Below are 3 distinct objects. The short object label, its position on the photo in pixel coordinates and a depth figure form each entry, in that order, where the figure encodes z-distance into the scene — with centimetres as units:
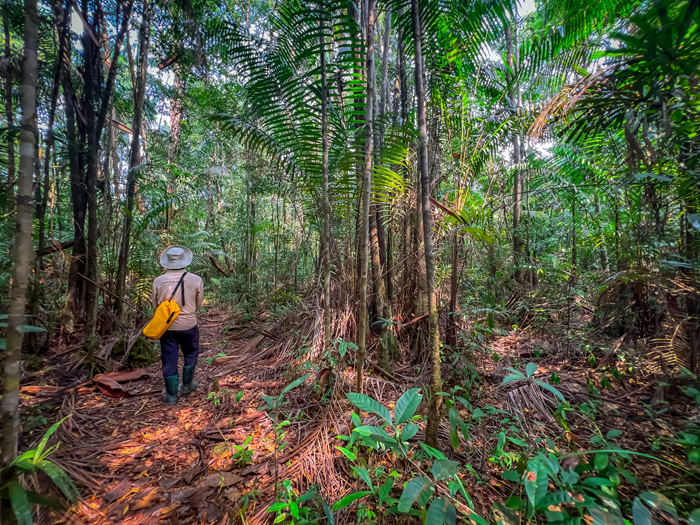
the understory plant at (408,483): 94
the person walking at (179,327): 267
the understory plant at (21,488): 113
